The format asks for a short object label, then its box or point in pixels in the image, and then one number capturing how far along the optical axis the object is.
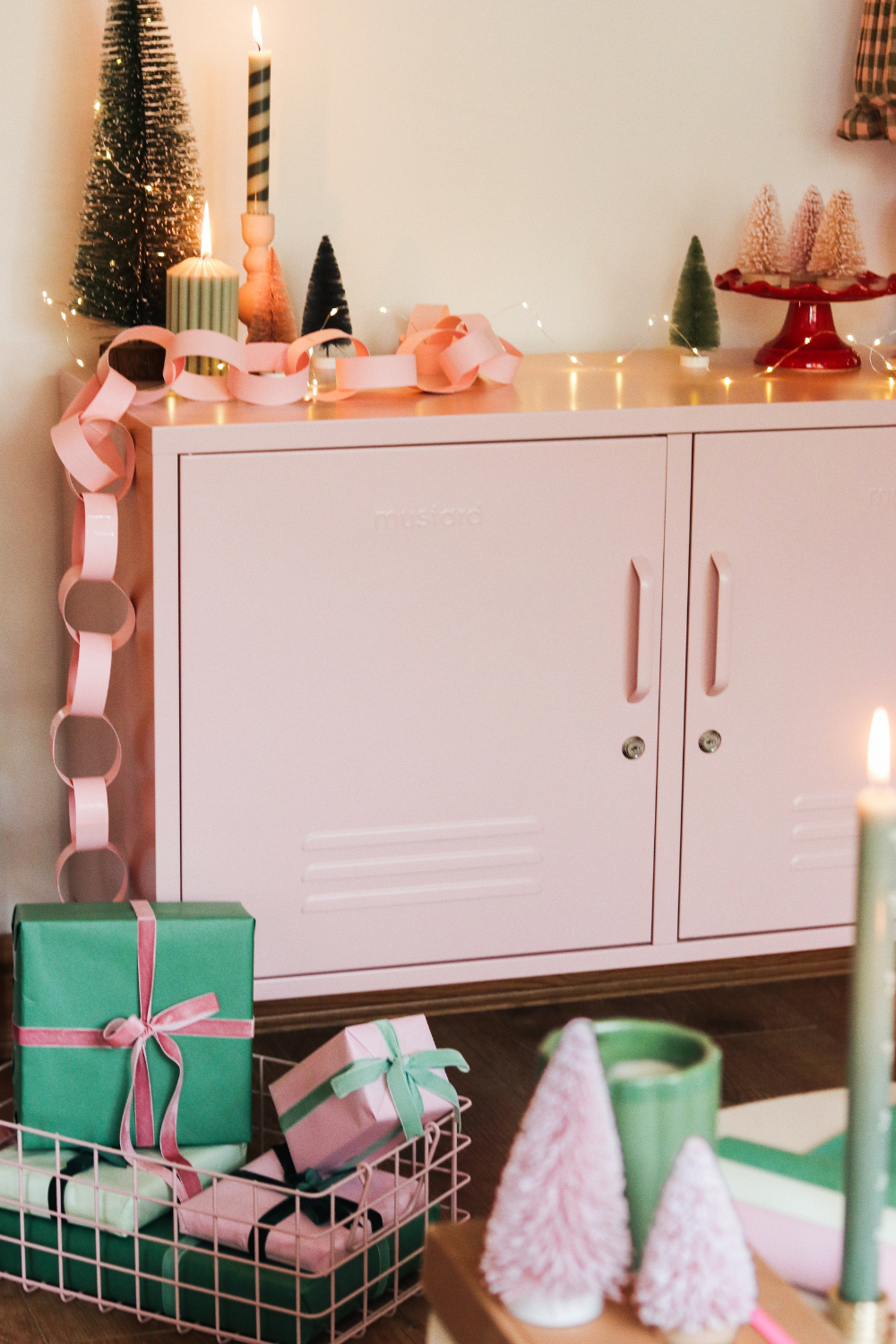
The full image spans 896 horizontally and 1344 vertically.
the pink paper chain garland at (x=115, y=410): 3.17
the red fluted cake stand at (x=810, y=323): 3.48
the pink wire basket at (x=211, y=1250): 3.02
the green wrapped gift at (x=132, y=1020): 3.09
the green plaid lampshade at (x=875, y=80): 3.59
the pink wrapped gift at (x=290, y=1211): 3.03
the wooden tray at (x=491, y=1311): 1.60
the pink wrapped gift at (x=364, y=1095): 3.09
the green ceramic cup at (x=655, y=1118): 1.69
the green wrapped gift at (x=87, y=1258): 3.07
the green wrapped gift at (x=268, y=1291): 3.02
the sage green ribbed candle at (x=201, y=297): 3.28
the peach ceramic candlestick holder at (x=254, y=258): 3.39
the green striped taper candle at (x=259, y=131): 3.36
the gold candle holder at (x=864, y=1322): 1.63
